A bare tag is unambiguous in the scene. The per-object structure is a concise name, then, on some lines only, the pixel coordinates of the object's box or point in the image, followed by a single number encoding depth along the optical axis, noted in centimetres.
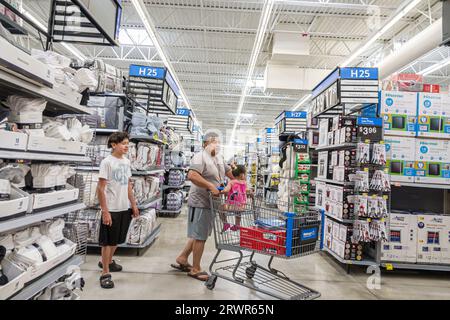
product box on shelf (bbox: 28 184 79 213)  195
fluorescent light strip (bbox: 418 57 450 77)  1037
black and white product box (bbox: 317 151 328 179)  501
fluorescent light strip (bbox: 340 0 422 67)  633
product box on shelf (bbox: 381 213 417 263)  434
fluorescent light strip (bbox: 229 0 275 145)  682
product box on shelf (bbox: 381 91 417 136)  441
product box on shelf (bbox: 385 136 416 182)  441
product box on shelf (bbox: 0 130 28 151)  163
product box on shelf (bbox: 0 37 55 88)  153
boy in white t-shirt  321
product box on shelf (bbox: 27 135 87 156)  189
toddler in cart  326
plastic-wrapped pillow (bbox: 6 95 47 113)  197
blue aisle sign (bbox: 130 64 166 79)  502
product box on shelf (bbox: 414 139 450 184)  441
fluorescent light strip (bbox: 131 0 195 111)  693
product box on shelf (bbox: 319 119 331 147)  510
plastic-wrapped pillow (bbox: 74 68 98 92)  248
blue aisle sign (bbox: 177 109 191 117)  1070
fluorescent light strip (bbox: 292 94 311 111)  1519
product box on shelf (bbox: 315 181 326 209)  513
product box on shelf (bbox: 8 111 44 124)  196
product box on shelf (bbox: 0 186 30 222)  164
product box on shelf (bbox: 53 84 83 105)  215
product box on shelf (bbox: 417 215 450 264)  434
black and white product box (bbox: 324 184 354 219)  427
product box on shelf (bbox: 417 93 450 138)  442
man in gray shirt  358
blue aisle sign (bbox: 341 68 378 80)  462
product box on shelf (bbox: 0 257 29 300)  168
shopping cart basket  288
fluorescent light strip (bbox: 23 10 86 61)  1081
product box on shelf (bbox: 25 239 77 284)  188
